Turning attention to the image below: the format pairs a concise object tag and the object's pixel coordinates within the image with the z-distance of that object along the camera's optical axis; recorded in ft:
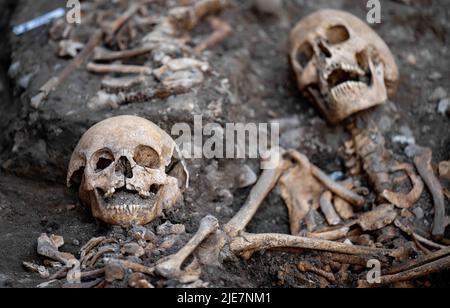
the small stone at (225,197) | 13.40
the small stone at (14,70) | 16.19
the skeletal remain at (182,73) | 14.49
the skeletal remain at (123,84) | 14.69
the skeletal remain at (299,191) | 13.56
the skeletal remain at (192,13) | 16.80
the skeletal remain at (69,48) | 15.79
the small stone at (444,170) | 13.67
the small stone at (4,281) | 10.71
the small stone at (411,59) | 16.72
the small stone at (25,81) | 15.59
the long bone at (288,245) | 11.80
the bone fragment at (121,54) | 15.51
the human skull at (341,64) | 14.33
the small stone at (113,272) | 10.51
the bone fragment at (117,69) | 14.93
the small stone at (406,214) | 13.14
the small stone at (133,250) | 11.33
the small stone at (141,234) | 11.68
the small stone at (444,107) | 15.29
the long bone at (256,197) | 12.19
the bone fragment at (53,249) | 11.44
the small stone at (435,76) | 16.22
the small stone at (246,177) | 13.88
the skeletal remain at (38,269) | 11.21
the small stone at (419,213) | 13.19
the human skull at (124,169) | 11.71
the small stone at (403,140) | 14.86
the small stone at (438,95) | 15.71
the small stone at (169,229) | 12.00
